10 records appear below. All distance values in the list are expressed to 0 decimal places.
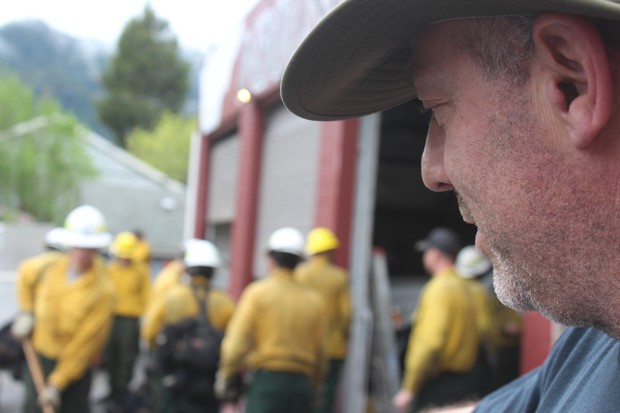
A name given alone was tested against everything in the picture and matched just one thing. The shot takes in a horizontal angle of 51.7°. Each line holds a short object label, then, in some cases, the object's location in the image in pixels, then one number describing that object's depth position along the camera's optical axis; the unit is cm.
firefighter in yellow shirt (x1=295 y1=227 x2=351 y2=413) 639
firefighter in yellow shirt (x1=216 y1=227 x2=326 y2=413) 503
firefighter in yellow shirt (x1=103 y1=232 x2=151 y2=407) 853
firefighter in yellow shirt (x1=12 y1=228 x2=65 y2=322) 575
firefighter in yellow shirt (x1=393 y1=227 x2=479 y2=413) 500
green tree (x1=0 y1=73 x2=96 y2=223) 2738
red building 670
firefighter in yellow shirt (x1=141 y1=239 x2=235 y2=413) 541
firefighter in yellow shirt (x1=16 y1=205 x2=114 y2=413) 503
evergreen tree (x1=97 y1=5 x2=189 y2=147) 5697
